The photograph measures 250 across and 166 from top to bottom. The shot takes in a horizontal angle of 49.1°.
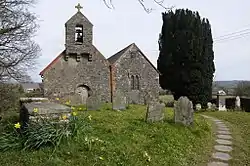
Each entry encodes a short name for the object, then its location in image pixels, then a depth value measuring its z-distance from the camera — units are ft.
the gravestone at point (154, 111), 32.71
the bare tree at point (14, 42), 58.46
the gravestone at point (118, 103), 48.58
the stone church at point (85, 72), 78.38
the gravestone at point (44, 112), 21.99
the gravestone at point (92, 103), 46.29
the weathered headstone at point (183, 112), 34.04
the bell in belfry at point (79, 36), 81.71
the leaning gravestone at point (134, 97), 85.81
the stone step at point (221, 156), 24.12
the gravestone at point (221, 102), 76.89
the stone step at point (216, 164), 22.52
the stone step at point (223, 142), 30.09
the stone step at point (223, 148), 26.89
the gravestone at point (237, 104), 71.64
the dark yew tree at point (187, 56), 89.15
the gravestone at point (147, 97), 88.62
